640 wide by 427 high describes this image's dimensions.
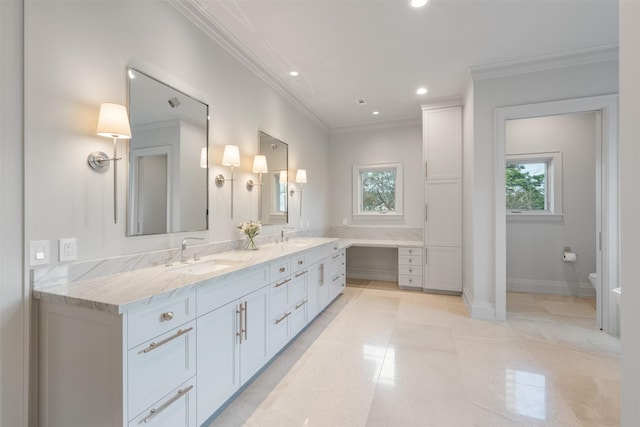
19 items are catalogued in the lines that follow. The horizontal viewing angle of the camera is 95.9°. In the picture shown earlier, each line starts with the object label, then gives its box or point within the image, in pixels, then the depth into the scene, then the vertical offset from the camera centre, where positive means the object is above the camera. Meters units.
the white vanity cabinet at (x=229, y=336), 1.63 -0.80
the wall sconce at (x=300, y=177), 4.12 +0.52
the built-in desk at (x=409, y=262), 4.54 -0.76
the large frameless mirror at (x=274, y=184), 3.37 +0.38
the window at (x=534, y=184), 4.27 +0.48
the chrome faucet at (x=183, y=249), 2.16 -0.27
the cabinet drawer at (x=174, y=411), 1.30 -0.96
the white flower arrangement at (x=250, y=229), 2.81 -0.15
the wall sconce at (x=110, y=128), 1.60 +0.47
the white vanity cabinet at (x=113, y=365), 1.21 -0.69
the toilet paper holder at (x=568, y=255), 4.12 -0.57
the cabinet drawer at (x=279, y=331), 2.35 -0.99
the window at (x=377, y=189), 5.14 +0.46
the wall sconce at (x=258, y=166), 3.07 +0.51
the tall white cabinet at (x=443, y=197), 4.23 +0.26
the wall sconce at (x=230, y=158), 2.61 +0.51
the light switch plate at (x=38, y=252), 1.38 -0.20
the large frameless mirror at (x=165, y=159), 1.90 +0.40
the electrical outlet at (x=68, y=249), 1.50 -0.20
